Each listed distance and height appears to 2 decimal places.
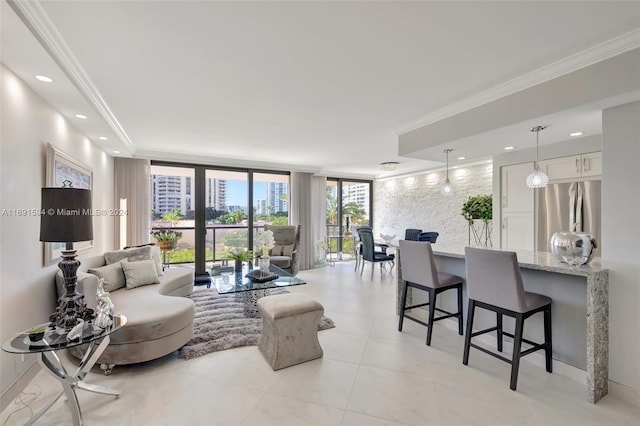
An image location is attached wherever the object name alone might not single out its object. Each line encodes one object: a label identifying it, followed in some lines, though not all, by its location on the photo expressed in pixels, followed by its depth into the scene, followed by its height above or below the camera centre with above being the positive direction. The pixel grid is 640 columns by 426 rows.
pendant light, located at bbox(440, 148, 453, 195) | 4.38 +0.38
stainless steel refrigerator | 3.19 +0.05
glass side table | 1.71 -0.94
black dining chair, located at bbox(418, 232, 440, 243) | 5.61 -0.48
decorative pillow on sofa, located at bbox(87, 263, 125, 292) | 3.12 -0.72
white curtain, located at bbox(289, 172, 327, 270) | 6.90 +0.03
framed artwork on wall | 2.61 +0.39
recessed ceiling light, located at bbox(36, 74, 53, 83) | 2.17 +1.03
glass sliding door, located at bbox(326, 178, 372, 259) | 7.97 +0.04
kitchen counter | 2.04 -0.77
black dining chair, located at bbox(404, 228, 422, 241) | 6.14 -0.47
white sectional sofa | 2.32 -0.94
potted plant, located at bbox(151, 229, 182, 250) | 5.18 -0.50
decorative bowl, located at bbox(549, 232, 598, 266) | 2.17 -0.27
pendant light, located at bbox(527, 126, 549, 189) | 2.82 +0.35
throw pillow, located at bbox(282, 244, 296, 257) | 5.90 -0.79
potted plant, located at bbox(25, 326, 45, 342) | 1.77 -0.78
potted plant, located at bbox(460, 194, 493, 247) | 4.90 +0.01
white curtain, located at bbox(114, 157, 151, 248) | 5.10 +0.23
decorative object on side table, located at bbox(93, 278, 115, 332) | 1.97 -0.72
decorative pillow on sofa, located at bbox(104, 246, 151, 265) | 3.62 -0.57
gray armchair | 5.66 -0.63
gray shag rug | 2.77 -1.30
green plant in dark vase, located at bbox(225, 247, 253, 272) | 3.87 -0.61
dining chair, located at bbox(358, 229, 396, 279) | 5.71 -0.79
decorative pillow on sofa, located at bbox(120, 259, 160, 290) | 3.37 -0.75
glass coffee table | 3.31 -0.87
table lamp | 1.97 -0.12
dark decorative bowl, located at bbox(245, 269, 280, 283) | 3.53 -0.82
